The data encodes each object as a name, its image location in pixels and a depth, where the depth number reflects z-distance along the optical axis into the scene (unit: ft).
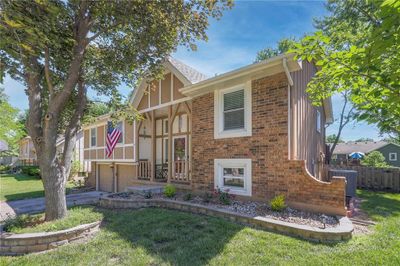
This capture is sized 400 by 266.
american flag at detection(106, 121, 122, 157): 45.80
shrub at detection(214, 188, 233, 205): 25.11
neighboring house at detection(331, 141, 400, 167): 117.29
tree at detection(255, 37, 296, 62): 81.82
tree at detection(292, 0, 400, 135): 7.90
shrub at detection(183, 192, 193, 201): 27.98
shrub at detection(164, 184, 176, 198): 30.32
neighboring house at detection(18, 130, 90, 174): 85.10
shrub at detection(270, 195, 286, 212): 21.70
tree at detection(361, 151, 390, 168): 65.96
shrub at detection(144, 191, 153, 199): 30.35
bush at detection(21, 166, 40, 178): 86.26
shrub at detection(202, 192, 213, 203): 26.49
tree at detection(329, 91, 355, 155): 66.61
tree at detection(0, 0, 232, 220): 22.53
